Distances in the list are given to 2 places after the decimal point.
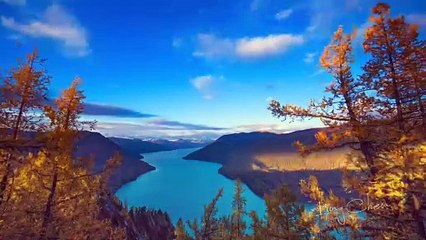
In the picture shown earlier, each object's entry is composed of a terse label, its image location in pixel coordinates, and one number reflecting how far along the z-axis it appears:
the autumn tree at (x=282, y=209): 17.22
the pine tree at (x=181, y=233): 24.38
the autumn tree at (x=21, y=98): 11.52
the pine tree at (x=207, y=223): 20.50
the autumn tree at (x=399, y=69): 9.62
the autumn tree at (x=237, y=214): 23.98
